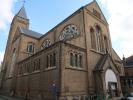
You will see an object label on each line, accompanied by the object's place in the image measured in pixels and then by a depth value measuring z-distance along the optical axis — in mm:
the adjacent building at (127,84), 21891
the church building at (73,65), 15720
